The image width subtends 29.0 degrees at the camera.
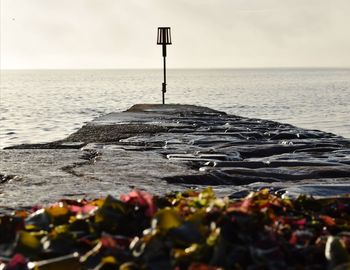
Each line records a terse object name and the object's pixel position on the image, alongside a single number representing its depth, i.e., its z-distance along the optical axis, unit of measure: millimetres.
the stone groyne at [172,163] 5887
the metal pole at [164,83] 23417
